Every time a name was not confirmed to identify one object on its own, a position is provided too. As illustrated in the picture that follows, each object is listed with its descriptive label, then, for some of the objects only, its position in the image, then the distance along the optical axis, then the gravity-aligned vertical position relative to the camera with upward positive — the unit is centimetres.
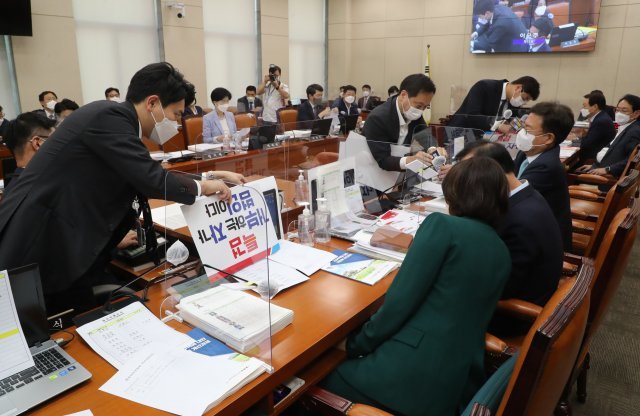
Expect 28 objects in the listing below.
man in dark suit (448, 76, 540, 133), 415 +1
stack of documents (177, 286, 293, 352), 123 -62
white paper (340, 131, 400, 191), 247 -37
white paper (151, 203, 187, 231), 165 -47
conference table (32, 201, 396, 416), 101 -66
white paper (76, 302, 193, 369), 119 -65
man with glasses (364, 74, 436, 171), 266 -10
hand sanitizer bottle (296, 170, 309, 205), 215 -43
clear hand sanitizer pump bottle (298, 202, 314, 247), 202 -57
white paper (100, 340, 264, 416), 101 -65
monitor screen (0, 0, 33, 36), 539 +100
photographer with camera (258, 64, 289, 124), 723 +11
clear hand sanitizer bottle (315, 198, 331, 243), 206 -56
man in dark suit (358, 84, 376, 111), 882 +2
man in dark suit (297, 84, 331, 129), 655 -9
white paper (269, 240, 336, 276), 174 -62
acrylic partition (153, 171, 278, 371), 129 -57
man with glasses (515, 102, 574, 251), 231 -28
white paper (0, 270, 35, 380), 106 -56
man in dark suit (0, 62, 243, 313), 150 -30
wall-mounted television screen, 748 +131
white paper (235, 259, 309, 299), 154 -62
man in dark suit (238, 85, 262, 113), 774 -2
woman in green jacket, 121 -56
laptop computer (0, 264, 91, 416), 100 -65
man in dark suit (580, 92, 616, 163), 481 -33
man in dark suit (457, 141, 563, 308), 160 -50
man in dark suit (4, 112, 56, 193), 218 -16
